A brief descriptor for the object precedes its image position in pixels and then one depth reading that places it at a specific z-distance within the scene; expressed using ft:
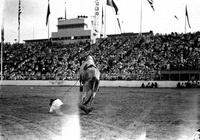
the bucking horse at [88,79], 30.66
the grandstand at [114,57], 115.75
